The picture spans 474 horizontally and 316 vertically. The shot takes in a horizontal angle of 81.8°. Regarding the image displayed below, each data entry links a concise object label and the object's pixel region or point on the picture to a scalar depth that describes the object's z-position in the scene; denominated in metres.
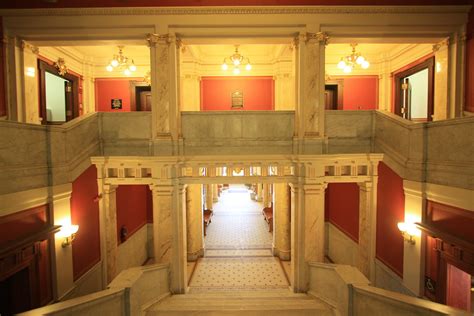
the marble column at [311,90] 7.22
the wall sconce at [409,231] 6.20
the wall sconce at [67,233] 6.42
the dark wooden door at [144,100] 12.05
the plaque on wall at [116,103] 11.73
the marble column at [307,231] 7.25
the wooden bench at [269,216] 13.83
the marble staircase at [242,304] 5.88
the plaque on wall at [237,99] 11.43
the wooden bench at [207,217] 14.45
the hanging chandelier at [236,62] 9.08
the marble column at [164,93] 7.27
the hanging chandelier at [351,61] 8.98
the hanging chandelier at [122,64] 9.23
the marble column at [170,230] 7.28
